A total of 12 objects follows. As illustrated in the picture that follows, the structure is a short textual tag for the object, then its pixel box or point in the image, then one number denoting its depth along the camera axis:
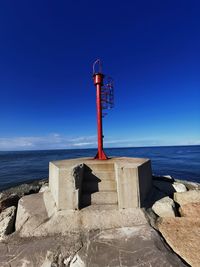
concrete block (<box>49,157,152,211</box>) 5.80
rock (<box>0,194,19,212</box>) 7.20
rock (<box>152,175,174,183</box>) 9.97
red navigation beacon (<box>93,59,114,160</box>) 8.74
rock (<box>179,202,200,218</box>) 5.90
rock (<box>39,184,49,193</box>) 8.66
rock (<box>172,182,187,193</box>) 8.48
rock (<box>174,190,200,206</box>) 6.85
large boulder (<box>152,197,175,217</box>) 5.76
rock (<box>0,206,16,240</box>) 5.31
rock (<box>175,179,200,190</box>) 9.66
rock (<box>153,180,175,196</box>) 8.19
